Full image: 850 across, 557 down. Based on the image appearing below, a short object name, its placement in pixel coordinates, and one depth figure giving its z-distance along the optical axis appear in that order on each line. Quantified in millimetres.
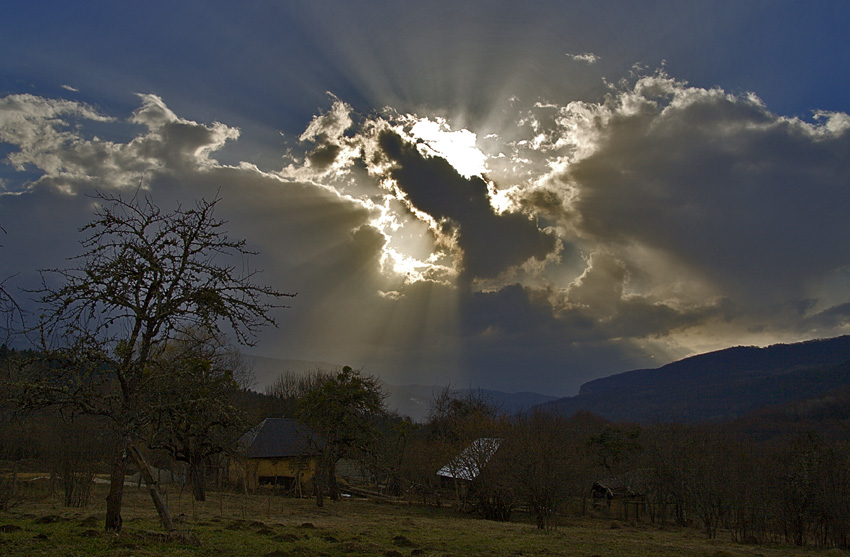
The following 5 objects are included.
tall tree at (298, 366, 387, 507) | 39125
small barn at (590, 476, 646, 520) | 52419
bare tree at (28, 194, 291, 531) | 11742
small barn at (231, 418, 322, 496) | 49500
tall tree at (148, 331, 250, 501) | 12523
